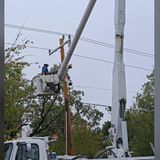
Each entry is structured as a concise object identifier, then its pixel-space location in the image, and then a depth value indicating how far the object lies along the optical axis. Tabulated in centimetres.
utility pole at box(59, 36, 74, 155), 1866
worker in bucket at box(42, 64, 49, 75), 1175
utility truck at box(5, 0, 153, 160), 1030
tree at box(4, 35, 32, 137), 1588
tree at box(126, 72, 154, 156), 2681
